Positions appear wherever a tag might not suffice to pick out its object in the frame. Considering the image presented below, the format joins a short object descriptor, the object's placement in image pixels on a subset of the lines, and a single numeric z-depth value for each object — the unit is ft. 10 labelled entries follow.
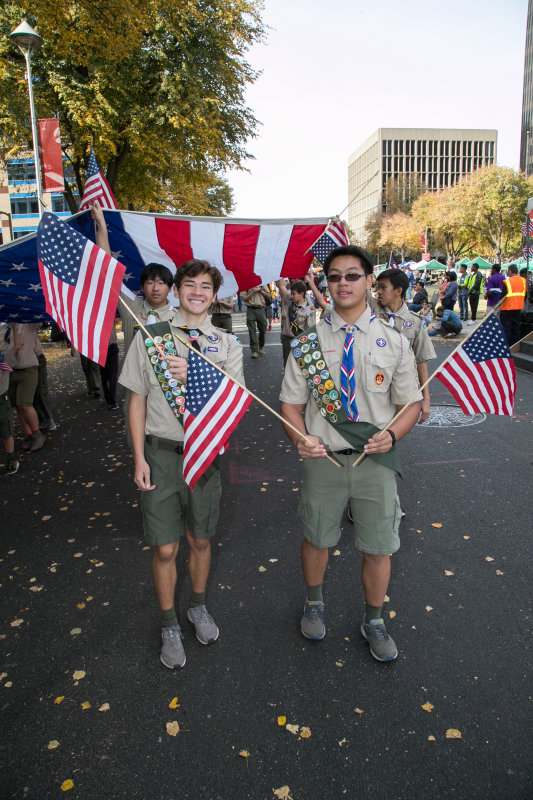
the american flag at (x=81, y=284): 9.64
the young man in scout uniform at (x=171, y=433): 9.21
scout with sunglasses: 8.95
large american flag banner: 15.28
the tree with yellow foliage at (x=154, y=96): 51.96
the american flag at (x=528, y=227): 46.80
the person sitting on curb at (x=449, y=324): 52.49
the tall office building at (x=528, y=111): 293.02
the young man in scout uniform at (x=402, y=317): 14.01
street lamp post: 34.46
